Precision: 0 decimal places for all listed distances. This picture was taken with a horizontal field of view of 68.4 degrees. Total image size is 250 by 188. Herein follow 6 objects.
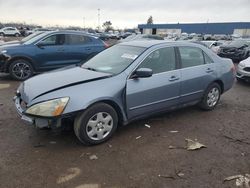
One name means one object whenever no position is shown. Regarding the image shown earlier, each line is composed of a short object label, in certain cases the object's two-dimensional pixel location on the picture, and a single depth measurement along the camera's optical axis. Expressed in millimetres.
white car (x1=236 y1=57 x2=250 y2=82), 6137
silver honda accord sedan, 2663
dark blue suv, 5783
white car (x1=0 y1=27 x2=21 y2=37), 30114
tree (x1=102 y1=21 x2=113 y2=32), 79360
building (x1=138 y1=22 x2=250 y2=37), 47993
